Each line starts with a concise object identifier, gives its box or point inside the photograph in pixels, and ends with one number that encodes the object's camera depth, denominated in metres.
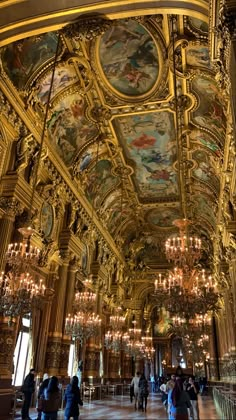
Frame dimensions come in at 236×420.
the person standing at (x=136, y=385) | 12.13
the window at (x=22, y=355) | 10.29
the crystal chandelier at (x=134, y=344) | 18.92
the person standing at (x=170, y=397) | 5.85
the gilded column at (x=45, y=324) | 11.36
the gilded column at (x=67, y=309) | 12.30
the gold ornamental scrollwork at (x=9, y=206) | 9.51
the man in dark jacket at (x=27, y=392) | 8.01
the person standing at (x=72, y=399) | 6.67
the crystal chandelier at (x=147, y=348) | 22.23
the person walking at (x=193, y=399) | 8.55
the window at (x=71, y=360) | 14.25
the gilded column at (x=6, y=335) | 8.27
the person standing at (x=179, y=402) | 5.62
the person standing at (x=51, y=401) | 6.21
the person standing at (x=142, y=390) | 12.17
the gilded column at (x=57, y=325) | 11.71
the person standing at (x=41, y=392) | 6.48
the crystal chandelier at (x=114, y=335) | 15.78
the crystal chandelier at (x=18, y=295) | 7.73
